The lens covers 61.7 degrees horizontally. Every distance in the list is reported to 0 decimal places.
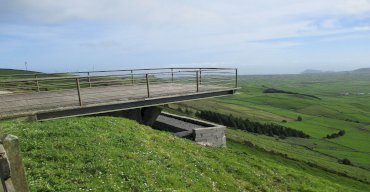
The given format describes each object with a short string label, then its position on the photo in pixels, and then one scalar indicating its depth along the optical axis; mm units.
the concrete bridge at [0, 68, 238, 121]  17594
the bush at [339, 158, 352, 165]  104912
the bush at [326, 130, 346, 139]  140000
